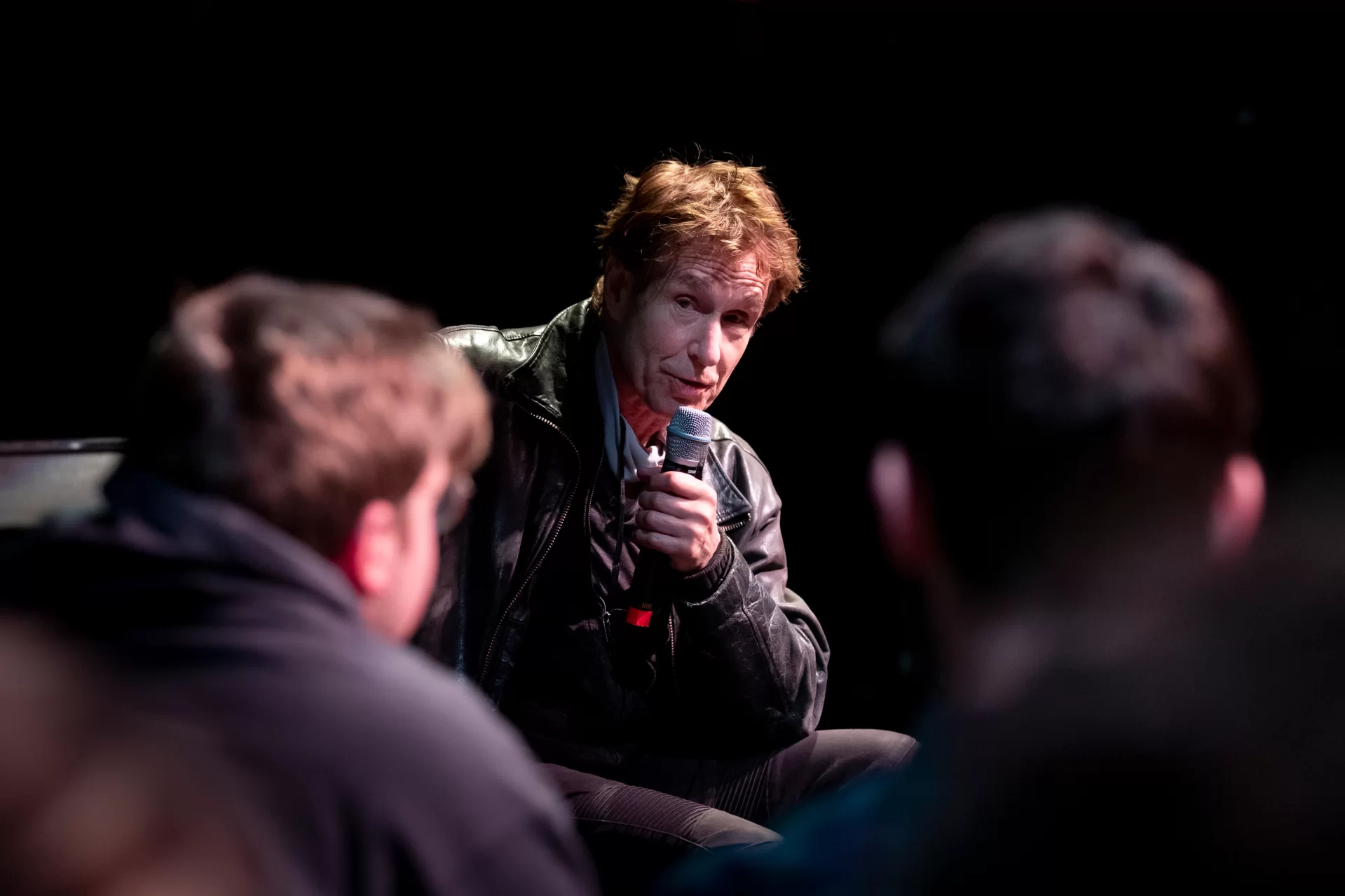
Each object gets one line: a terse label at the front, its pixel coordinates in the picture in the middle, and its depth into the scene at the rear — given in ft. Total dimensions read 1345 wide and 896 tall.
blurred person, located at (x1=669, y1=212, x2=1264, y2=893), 7.78
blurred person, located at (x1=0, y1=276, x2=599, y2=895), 9.10
